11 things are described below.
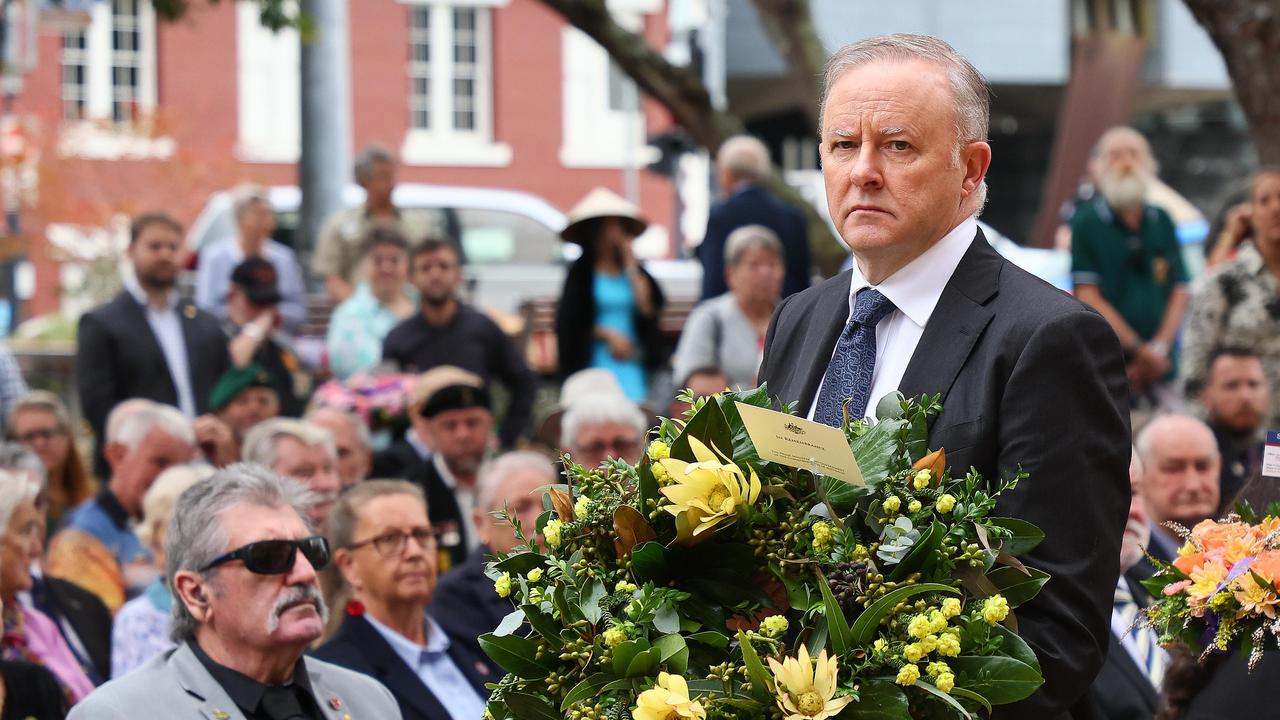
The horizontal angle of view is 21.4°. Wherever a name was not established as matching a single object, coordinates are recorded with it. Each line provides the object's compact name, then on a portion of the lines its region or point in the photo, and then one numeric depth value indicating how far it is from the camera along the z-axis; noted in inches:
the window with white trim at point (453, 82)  2168.1
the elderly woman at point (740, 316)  673.2
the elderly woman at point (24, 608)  411.1
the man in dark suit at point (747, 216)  744.3
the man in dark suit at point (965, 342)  199.7
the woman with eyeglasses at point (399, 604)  417.7
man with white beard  736.9
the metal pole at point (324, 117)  1078.3
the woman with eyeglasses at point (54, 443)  618.0
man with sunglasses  328.1
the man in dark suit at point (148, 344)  683.4
